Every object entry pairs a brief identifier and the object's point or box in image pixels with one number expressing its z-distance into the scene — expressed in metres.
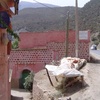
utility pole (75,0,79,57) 17.59
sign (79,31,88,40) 18.79
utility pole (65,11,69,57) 17.23
